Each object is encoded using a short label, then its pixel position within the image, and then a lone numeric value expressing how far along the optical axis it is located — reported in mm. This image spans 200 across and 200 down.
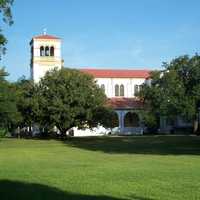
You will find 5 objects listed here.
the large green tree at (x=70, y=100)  67016
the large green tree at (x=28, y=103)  68129
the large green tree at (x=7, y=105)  59032
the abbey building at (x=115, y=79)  89081
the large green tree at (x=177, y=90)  53032
